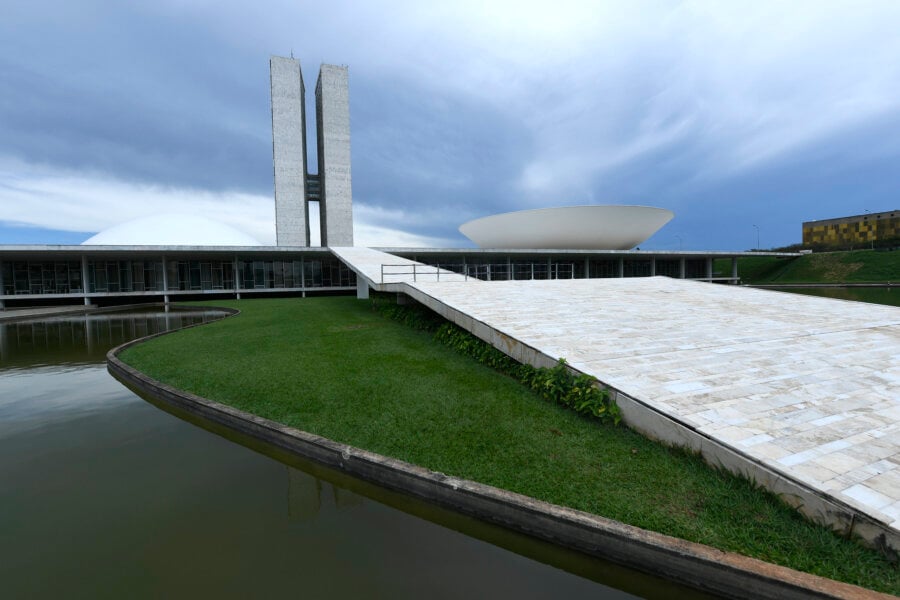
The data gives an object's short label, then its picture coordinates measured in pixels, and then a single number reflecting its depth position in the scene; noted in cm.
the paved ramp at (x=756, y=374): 281
